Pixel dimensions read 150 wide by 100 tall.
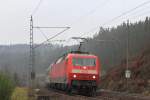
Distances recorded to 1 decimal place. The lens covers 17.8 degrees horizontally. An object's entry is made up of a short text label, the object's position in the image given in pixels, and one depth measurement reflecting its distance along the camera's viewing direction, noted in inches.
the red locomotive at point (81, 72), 1526.8
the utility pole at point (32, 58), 2038.3
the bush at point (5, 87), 997.8
